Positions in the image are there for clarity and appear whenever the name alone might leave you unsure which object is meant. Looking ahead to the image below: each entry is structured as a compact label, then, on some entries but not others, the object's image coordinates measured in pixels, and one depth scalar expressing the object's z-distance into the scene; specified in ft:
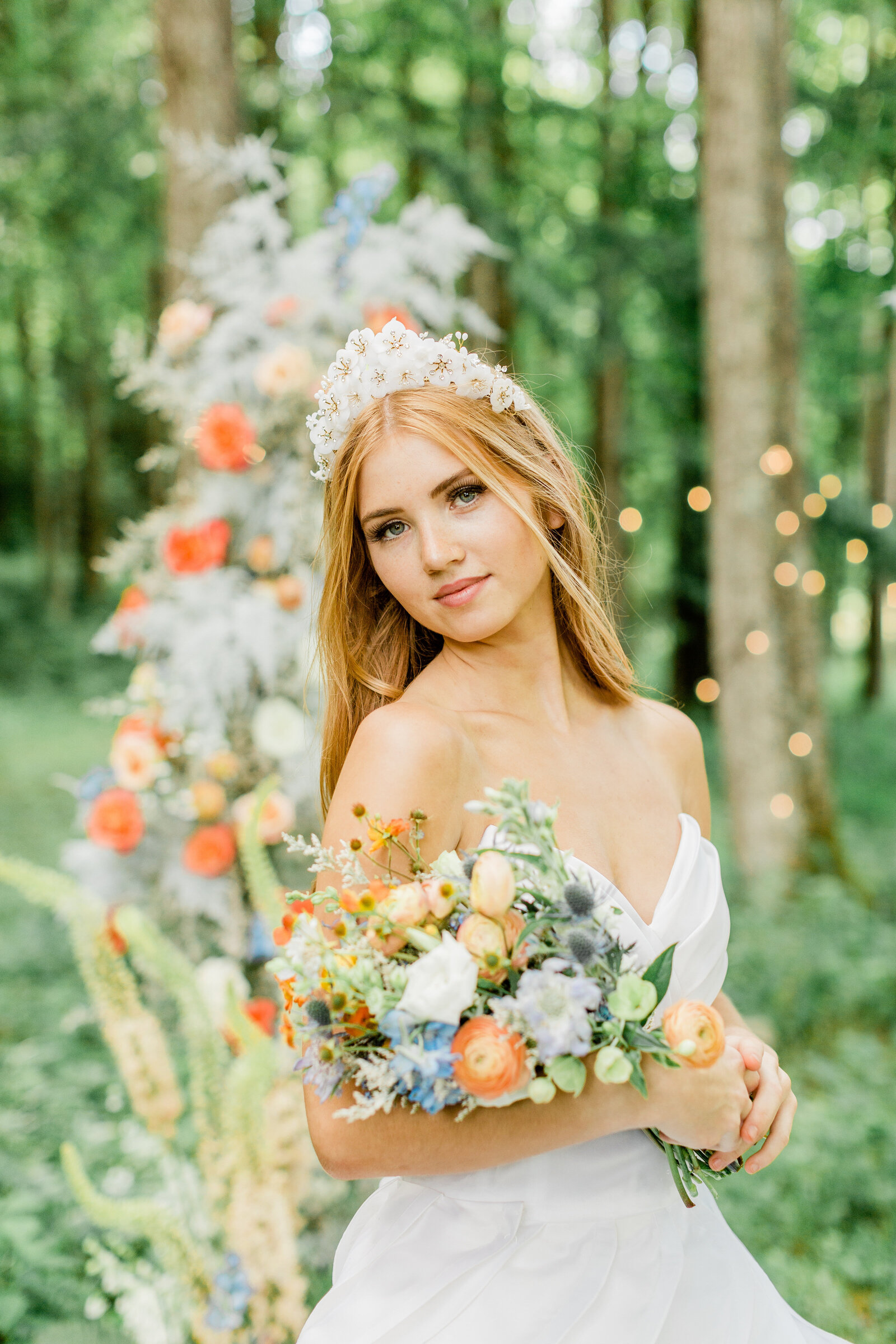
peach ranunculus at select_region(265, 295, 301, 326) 11.60
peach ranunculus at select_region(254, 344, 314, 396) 11.25
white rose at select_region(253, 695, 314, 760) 11.57
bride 4.29
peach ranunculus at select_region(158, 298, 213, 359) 11.93
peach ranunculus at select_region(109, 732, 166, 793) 11.87
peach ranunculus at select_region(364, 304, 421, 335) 11.37
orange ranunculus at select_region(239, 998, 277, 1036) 10.35
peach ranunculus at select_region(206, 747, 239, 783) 11.70
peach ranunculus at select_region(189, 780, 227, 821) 11.75
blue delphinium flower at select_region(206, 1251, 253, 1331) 7.74
